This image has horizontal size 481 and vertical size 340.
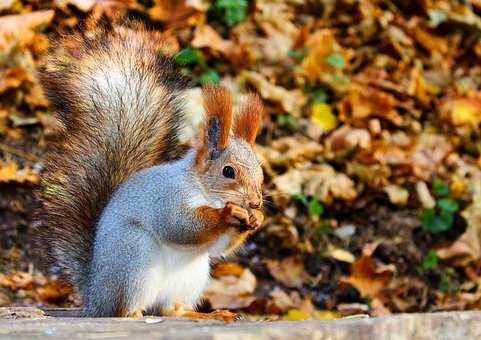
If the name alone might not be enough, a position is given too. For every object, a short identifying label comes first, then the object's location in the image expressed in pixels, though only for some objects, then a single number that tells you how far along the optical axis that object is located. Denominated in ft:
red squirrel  11.94
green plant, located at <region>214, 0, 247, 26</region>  25.31
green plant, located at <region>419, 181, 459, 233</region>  21.67
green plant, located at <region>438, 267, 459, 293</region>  20.59
